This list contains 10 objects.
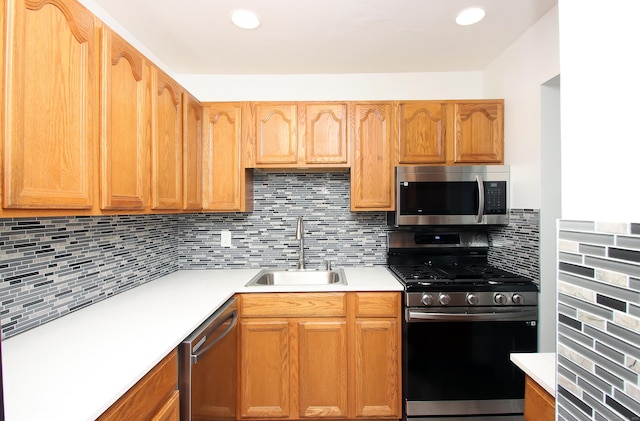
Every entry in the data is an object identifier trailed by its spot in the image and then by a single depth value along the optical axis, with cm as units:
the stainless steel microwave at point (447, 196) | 210
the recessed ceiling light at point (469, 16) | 169
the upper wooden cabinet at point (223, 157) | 219
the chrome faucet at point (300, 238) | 233
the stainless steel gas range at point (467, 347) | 183
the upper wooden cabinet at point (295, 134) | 219
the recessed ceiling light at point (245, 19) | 168
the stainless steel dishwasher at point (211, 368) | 122
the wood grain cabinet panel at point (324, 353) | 190
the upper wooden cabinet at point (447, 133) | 218
